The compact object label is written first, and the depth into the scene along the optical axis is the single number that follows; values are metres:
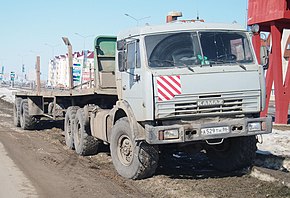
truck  7.79
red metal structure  20.47
